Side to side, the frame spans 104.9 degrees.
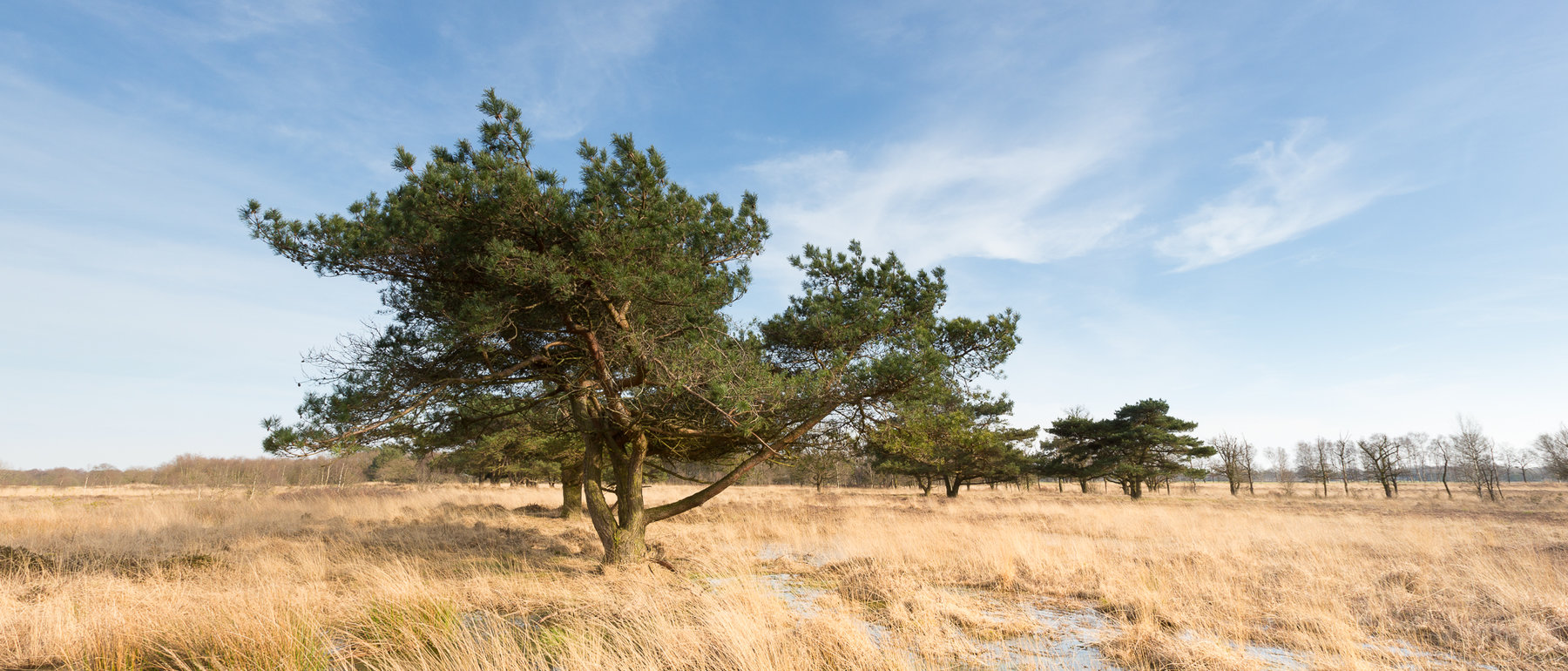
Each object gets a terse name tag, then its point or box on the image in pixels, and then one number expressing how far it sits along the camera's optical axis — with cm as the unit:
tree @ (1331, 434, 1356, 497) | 5019
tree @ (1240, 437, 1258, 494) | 4822
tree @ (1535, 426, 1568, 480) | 4050
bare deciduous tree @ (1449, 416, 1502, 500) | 3953
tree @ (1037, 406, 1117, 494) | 3684
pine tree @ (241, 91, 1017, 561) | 724
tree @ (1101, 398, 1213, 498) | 3462
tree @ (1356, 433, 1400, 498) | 4116
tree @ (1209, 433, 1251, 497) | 4666
